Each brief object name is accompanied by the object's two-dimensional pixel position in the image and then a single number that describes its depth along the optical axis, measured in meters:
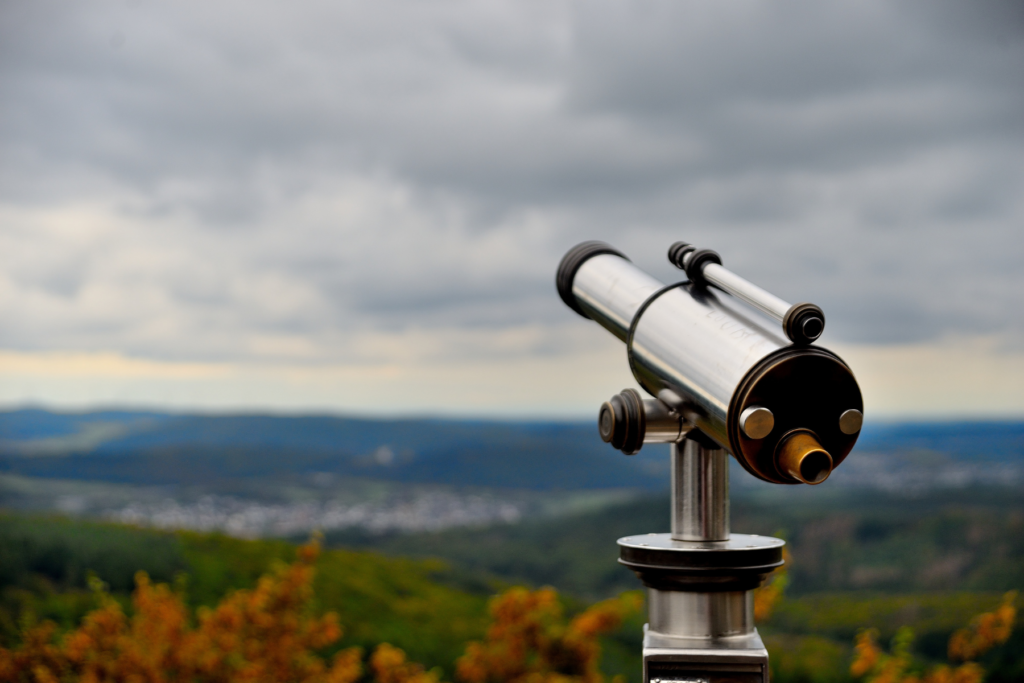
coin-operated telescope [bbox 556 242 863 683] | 1.13
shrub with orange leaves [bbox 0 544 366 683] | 4.84
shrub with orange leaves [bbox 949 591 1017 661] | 4.50
